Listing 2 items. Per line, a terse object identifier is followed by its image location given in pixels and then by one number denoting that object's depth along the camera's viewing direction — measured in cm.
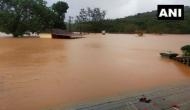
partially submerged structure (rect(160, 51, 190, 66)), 574
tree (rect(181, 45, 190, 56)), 591
